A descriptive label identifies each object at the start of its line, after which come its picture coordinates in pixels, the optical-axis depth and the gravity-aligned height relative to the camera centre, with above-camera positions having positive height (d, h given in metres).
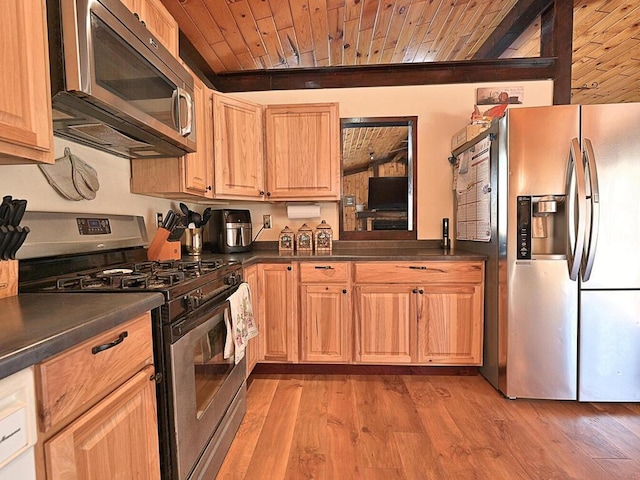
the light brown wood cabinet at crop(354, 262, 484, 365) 2.26 -0.61
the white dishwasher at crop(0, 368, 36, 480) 0.57 -0.35
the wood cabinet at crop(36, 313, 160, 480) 0.67 -0.43
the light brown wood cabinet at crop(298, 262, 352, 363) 2.33 -0.61
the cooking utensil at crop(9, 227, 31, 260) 1.10 -0.04
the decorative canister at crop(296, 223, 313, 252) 2.72 -0.10
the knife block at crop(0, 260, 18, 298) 1.04 -0.15
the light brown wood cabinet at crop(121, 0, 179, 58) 1.46 +1.04
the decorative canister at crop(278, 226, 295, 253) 2.71 -0.11
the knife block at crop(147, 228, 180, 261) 1.90 -0.10
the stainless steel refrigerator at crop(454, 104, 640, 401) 1.89 -0.16
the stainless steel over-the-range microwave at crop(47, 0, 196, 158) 1.01 +0.55
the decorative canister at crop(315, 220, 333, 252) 2.69 -0.09
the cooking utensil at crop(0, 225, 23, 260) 1.08 -0.03
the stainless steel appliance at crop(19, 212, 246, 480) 1.08 -0.30
